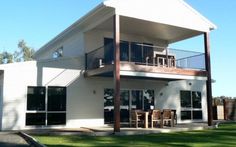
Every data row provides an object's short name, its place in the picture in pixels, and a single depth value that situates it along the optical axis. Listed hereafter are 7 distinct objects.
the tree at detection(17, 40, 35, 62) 60.83
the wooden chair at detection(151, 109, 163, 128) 16.64
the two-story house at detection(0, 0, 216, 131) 16.34
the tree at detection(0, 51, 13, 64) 58.03
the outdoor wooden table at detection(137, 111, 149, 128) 16.33
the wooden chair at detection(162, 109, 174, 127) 17.22
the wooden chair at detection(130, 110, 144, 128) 16.37
